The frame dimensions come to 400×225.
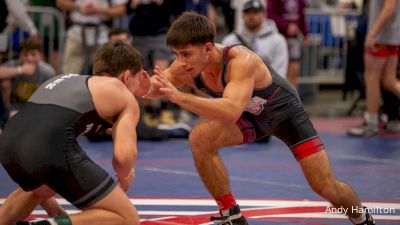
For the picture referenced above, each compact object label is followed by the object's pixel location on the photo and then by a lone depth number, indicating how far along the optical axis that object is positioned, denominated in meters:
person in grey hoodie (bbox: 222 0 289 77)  9.78
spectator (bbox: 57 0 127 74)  10.38
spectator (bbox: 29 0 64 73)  10.63
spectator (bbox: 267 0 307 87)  10.91
